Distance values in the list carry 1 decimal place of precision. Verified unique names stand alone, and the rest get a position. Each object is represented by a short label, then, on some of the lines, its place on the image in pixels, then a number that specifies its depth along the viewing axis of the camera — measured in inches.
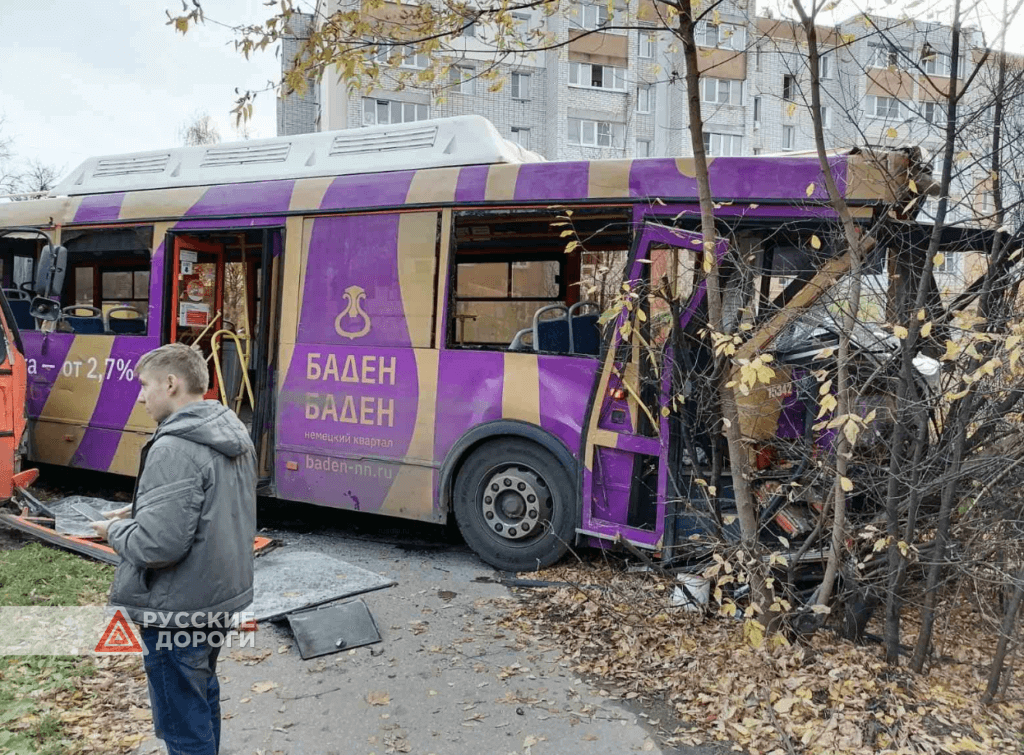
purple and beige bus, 210.5
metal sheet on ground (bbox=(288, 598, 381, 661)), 181.3
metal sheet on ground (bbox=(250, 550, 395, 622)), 200.5
